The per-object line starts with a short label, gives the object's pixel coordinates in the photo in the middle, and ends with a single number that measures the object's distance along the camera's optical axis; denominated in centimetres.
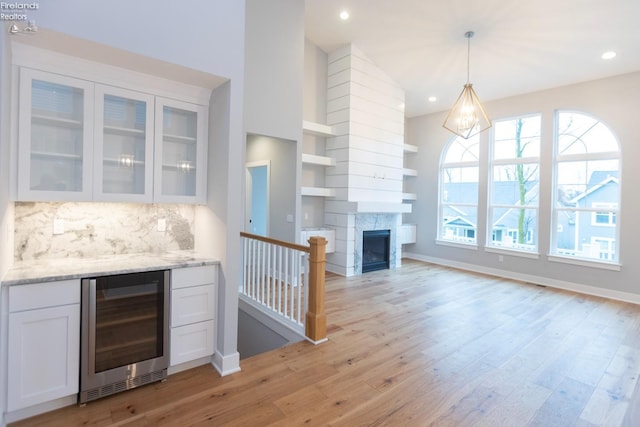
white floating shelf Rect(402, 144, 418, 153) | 758
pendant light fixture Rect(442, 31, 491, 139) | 421
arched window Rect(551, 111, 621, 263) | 511
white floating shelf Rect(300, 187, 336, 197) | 562
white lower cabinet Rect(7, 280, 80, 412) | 191
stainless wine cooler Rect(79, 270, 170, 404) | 213
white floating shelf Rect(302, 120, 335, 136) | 556
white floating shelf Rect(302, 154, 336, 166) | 557
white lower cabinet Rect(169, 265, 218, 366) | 248
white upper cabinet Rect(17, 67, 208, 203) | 211
